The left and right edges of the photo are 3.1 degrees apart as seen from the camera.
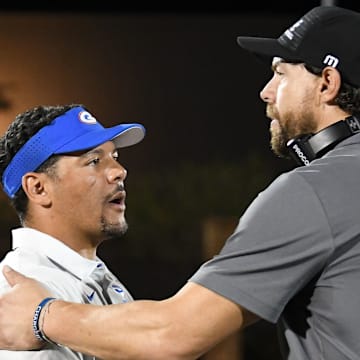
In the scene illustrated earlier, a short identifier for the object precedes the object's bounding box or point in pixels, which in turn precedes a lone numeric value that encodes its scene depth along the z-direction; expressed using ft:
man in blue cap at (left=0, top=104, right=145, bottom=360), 34.26
